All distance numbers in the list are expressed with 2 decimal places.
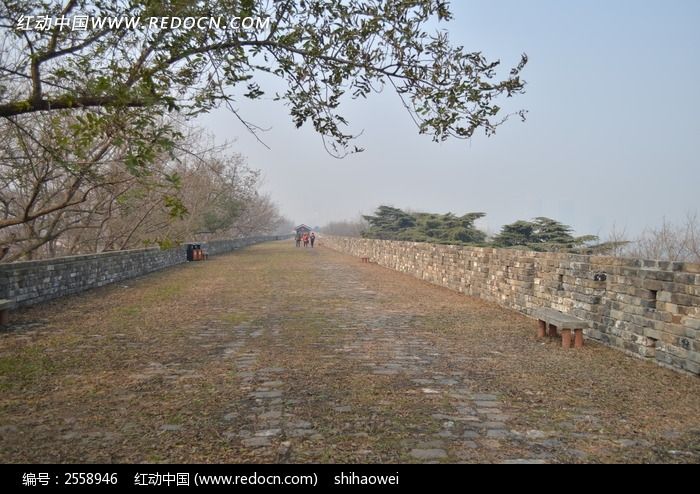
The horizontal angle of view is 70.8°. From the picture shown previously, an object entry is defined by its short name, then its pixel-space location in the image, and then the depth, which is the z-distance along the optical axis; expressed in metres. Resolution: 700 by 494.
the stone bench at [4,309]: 7.18
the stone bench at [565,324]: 6.56
